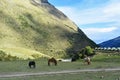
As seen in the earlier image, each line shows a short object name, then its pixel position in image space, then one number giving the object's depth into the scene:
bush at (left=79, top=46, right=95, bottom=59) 52.61
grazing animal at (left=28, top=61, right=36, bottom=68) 27.05
